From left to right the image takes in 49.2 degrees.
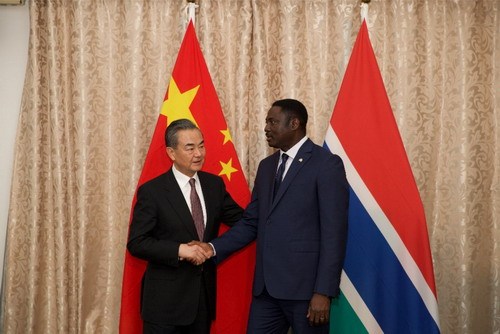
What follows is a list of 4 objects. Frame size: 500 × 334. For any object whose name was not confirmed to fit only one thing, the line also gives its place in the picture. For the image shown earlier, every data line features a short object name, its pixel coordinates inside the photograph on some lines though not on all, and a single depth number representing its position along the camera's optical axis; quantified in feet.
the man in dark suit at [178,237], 8.29
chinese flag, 10.06
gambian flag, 9.77
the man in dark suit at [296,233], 7.88
